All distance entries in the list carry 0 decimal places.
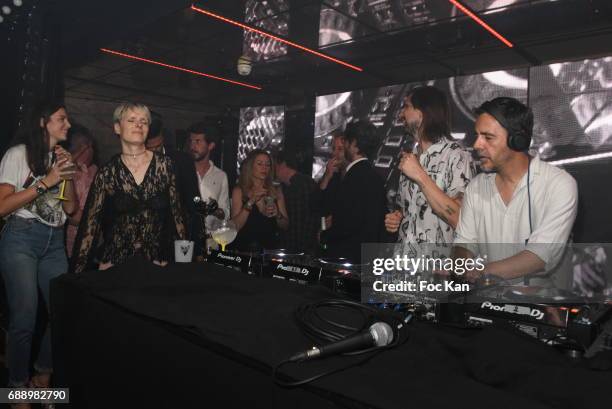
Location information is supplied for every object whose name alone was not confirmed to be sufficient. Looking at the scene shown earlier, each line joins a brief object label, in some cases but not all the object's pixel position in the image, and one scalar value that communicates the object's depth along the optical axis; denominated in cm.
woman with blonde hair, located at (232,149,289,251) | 318
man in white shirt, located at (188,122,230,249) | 370
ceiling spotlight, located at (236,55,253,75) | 615
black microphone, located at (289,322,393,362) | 78
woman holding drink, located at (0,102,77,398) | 229
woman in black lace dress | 216
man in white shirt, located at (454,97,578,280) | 169
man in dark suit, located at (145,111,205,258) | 251
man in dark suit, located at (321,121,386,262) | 278
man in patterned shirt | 207
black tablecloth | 67
